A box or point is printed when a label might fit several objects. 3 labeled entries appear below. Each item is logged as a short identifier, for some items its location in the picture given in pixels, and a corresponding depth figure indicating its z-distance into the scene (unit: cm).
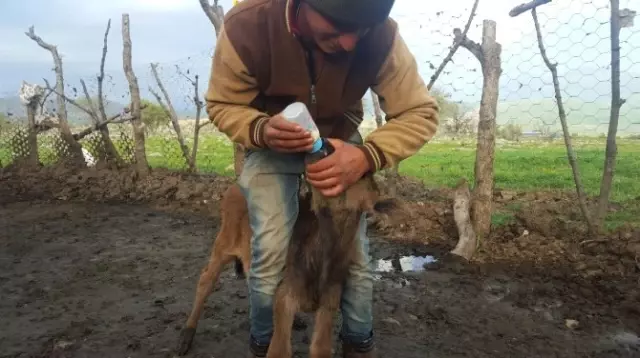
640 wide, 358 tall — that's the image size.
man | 271
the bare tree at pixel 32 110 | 1159
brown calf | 272
